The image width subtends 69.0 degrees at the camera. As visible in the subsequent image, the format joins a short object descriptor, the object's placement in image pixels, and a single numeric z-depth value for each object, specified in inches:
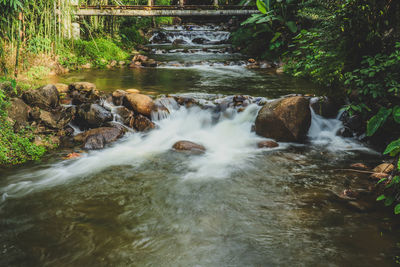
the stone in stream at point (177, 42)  596.8
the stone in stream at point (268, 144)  179.9
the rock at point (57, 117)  179.0
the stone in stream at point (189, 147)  178.5
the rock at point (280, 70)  346.3
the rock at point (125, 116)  204.8
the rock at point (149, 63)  382.5
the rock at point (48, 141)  167.2
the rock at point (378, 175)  127.4
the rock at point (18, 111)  165.8
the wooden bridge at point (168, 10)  371.9
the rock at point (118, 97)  216.8
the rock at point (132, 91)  232.4
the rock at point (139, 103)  209.5
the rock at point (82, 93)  211.2
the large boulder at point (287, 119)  183.5
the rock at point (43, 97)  184.9
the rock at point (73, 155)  162.4
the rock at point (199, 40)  603.5
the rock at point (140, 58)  400.6
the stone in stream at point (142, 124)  204.7
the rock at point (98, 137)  177.5
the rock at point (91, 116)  192.7
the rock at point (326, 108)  203.5
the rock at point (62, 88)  223.8
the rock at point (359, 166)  143.7
